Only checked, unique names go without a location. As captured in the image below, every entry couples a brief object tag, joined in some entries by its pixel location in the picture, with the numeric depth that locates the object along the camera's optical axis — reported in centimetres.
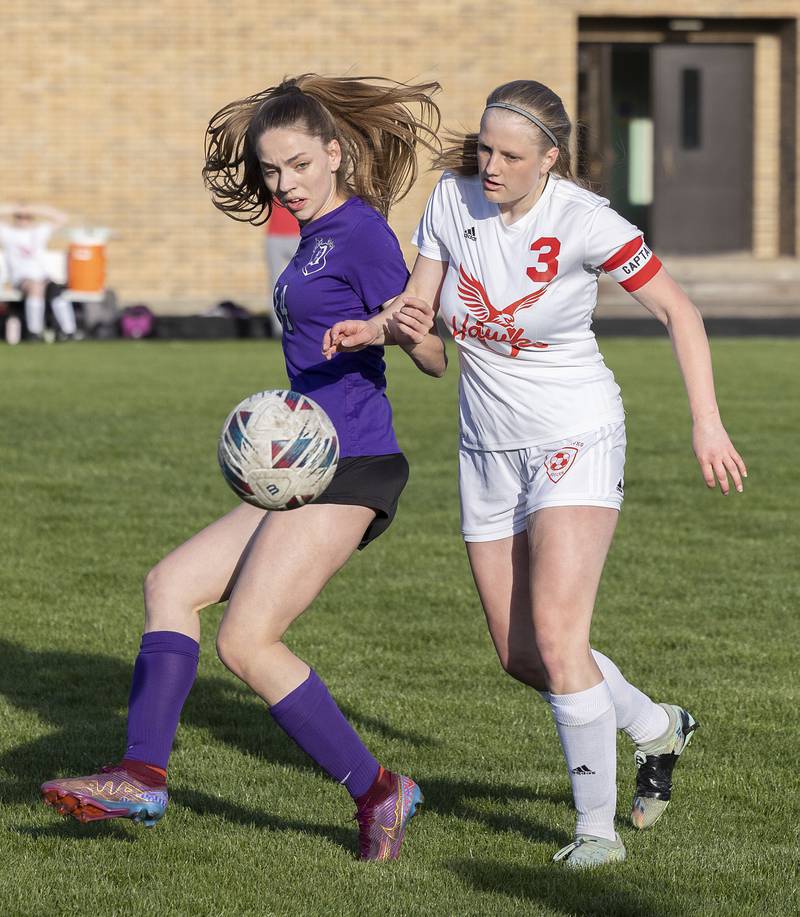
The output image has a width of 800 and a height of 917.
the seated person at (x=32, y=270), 4466
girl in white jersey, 895
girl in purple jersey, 898
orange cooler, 4581
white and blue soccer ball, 871
